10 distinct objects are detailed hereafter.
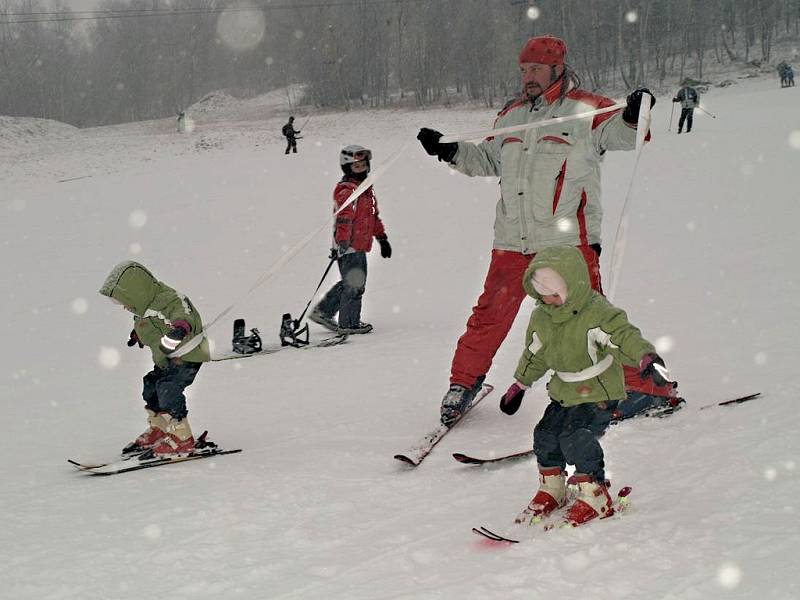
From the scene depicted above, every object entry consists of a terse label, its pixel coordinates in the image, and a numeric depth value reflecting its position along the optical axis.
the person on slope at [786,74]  35.03
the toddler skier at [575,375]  3.17
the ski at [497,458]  3.96
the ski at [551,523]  3.02
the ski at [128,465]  4.53
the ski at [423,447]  4.16
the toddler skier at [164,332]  4.64
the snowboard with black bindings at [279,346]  8.01
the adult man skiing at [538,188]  4.54
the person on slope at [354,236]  8.21
